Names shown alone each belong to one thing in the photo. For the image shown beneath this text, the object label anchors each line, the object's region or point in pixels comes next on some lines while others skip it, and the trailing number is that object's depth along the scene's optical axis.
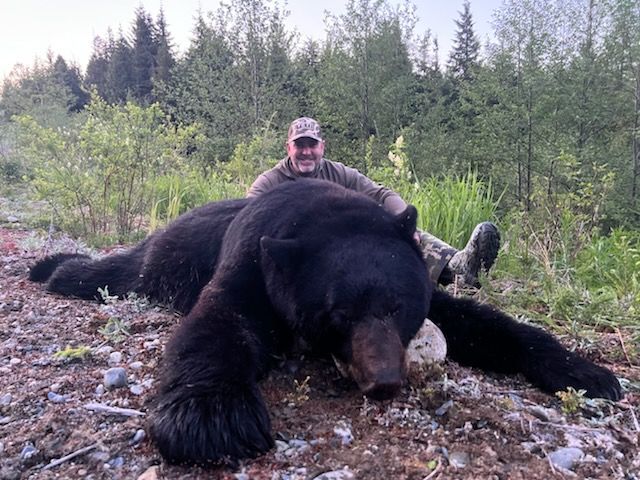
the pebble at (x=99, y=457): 1.23
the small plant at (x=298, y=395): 1.54
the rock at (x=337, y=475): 1.16
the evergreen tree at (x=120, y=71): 35.03
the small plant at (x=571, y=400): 1.55
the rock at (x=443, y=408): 1.48
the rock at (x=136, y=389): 1.59
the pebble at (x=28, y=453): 1.25
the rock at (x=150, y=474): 1.17
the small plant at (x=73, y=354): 1.85
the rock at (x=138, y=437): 1.31
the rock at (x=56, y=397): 1.55
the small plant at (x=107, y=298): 2.59
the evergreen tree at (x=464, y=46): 28.48
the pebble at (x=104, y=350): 1.94
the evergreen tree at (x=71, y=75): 39.26
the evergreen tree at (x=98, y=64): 40.88
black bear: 1.32
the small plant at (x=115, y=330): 2.08
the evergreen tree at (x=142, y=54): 34.56
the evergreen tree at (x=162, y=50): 31.47
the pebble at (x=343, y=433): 1.32
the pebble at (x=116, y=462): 1.22
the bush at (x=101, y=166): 4.67
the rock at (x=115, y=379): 1.63
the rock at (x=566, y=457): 1.24
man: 3.06
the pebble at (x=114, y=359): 1.85
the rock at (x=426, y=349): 1.72
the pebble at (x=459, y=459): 1.21
